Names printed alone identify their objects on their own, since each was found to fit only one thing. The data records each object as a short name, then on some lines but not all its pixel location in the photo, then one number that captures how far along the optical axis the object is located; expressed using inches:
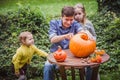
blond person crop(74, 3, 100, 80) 116.7
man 108.7
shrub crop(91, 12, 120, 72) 154.1
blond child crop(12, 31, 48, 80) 119.5
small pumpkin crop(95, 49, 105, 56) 107.4
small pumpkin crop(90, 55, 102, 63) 99.8
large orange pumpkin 104.1
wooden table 98.6
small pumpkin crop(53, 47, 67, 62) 100.2
